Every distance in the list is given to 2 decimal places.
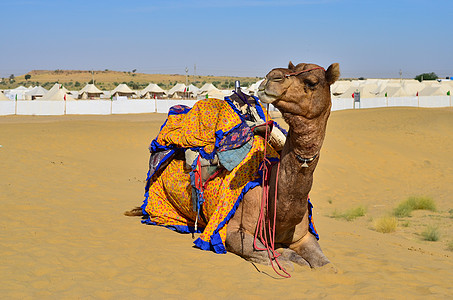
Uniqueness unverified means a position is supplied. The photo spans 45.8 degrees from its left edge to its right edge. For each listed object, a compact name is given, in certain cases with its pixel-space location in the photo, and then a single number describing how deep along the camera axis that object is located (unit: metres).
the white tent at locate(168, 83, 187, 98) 62.22
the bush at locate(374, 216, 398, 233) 10.68
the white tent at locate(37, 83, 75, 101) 46.28
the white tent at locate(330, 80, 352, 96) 67.38
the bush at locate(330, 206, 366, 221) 12.06
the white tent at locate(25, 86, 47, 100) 59.00
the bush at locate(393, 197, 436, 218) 13.33
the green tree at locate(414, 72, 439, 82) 111.31
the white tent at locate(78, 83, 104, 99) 59.99
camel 5.04
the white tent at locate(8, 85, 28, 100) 58.10
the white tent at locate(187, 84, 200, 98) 65.94
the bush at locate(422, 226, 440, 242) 10.01
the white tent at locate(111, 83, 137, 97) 61.19
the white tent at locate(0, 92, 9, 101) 43.03
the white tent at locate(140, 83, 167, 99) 62.34
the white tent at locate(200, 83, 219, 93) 62.12
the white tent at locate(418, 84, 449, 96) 54.81
